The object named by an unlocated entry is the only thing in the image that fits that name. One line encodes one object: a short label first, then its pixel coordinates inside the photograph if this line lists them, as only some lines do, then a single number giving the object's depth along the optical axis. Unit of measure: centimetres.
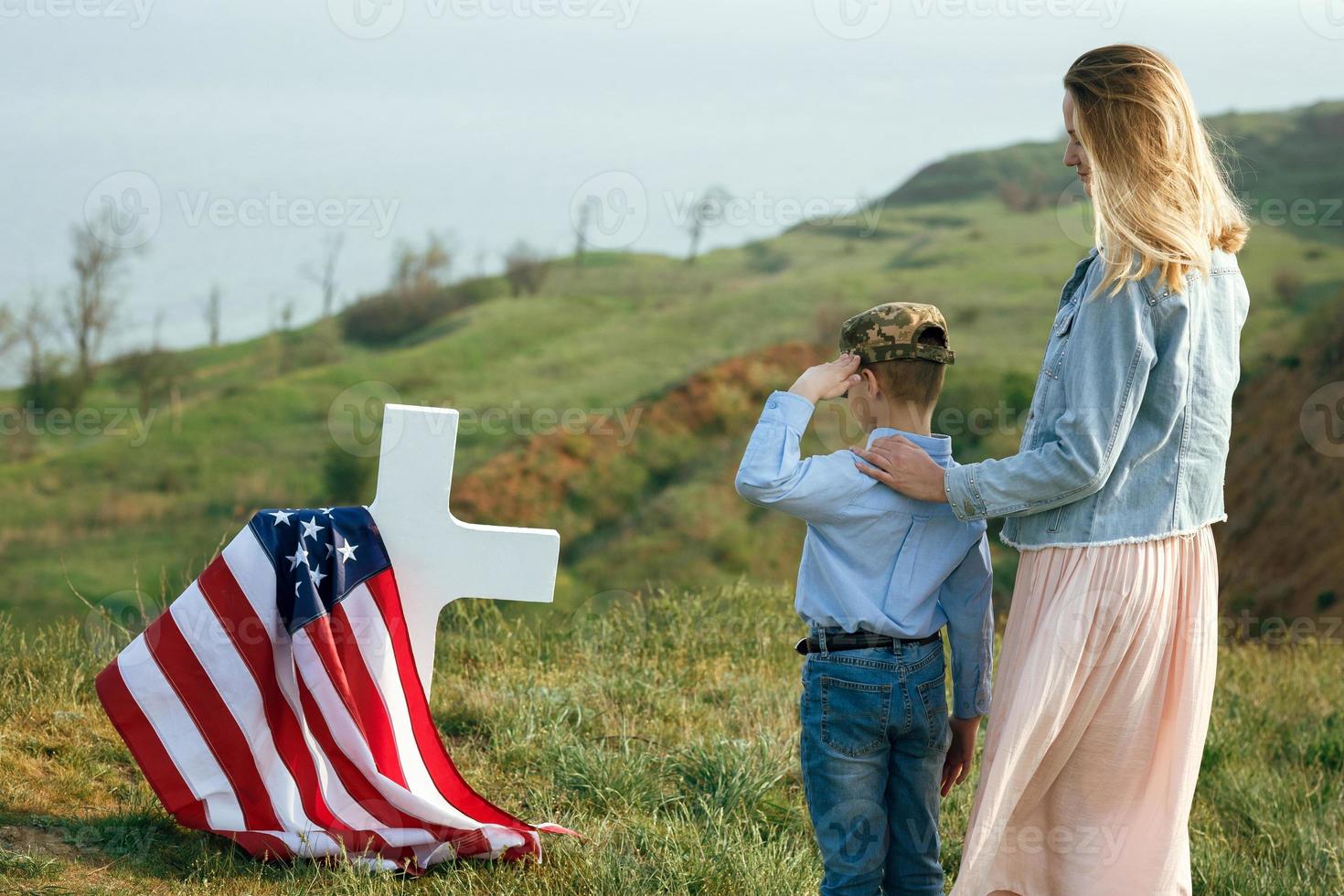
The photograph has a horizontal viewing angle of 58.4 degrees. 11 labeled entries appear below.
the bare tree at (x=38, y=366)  3275
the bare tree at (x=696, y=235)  3588
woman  246
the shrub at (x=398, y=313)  3781
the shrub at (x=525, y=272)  3966
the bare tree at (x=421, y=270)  3856
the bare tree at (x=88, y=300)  3316
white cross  342
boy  261
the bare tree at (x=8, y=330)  3238
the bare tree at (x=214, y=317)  3456
